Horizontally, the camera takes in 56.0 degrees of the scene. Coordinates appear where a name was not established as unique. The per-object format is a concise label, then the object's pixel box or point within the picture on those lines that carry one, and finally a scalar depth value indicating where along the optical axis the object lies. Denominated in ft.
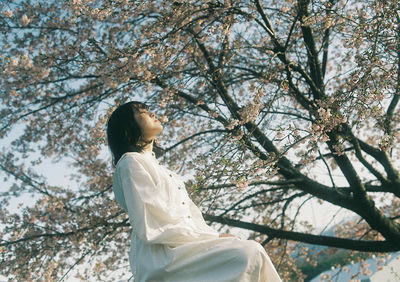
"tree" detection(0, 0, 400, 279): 11.19
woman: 5.83
